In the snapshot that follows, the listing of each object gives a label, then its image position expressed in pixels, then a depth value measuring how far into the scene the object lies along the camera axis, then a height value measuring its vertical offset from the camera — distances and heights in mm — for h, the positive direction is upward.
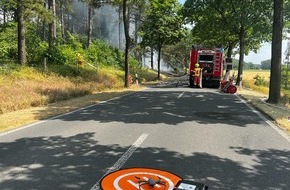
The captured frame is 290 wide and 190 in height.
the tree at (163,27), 25767 +5768
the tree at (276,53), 10932 +1224
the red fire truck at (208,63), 18043 +1136
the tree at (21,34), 13205 +2401
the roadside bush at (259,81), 29692 -382
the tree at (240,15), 18998 +5618
